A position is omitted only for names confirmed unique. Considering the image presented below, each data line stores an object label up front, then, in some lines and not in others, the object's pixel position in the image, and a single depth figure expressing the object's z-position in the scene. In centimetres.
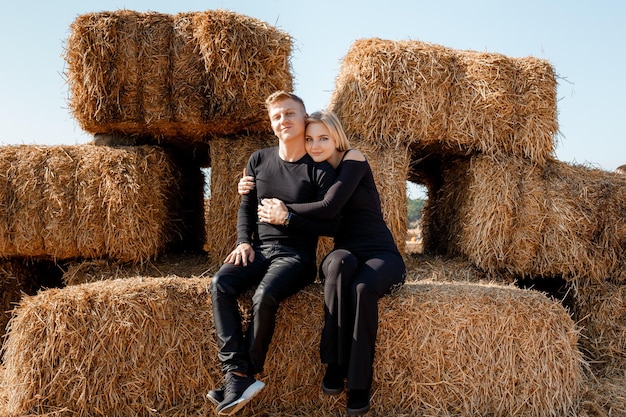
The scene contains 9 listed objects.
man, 230
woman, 230
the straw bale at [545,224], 348
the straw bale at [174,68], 325
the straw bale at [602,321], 335
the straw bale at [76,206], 324
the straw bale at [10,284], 353
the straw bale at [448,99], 343
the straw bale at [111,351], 243
